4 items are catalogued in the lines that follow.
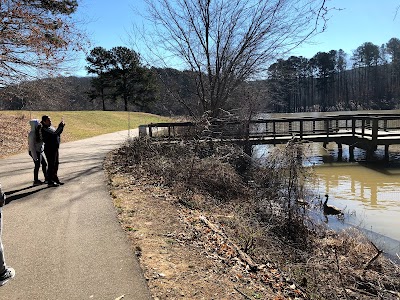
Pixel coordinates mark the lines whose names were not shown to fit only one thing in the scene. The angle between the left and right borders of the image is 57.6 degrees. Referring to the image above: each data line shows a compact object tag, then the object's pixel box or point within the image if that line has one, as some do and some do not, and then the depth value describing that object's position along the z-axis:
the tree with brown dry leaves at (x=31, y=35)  14.52
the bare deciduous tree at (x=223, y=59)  15.70
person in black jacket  8.49
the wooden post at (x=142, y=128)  18.97
